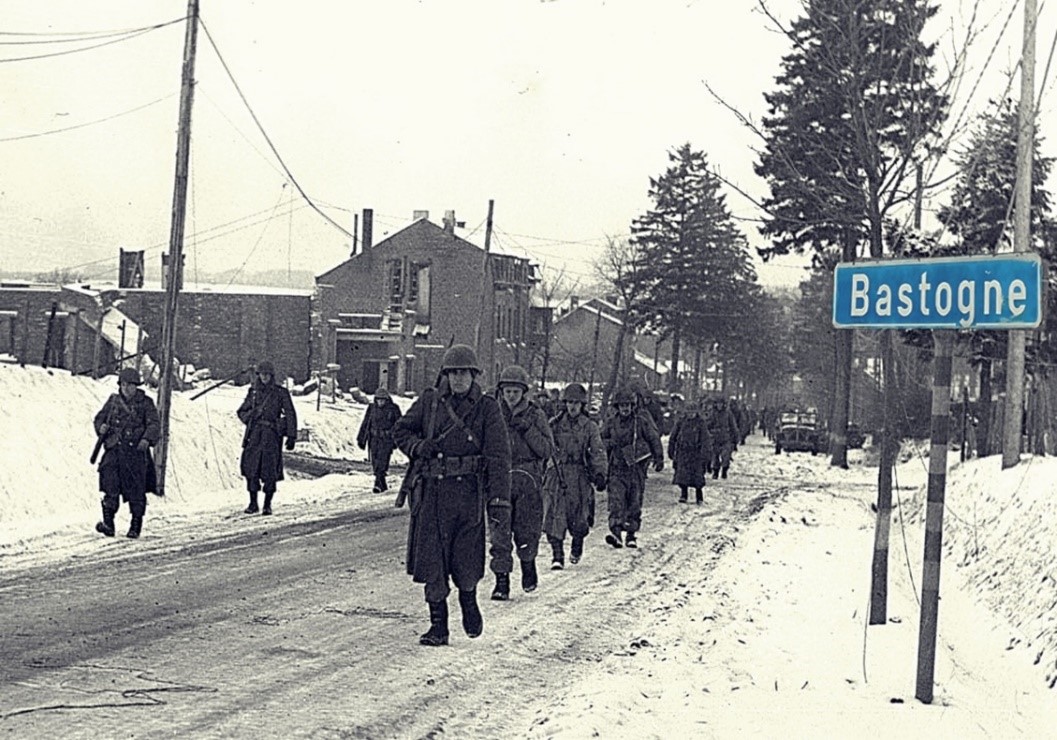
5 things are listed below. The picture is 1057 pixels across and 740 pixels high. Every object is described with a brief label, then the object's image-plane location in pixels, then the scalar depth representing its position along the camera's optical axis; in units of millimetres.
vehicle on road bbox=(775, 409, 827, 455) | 53781
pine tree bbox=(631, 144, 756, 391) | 70500
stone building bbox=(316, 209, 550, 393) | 68125
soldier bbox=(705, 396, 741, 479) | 33406
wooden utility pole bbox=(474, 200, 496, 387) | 65375
